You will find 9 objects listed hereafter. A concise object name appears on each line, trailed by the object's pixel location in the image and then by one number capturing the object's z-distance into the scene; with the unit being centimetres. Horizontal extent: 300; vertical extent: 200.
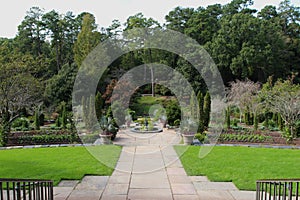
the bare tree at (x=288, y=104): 1114
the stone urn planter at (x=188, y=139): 1015
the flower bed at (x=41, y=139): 1062
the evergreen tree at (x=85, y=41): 2191
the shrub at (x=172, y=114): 1588
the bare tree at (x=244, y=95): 1661
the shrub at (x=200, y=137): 1090
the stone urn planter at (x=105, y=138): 1044
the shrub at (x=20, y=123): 1399
